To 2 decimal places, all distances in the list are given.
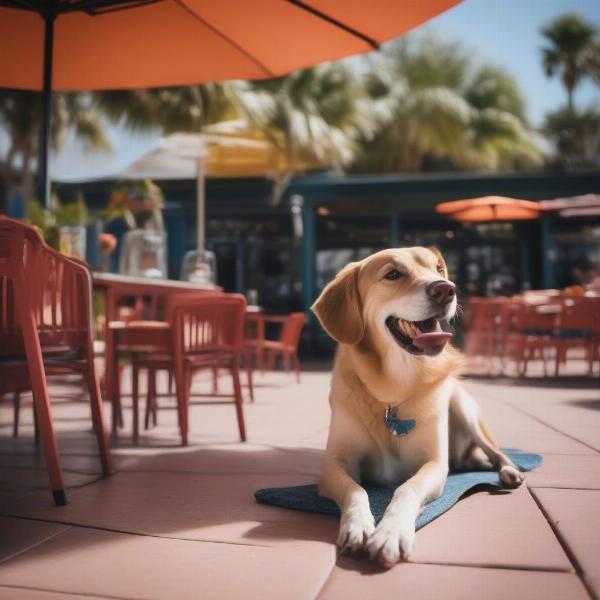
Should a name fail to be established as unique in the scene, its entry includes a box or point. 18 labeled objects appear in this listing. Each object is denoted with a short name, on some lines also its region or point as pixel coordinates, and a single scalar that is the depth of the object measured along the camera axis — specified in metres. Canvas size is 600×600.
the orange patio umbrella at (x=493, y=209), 10.17
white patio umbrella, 6.98
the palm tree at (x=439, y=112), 22.56
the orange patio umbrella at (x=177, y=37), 3.65
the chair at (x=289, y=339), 7.39
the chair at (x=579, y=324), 7.00
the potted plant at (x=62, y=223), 3.67
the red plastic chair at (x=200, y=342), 3.39
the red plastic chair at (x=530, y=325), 7.46
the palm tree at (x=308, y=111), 14.35
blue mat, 2.06
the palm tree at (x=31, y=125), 15.53
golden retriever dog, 2.26
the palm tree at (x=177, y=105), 13.60
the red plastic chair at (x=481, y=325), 8.23
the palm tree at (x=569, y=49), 28.06
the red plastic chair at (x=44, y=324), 2.20
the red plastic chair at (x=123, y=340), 3.71
